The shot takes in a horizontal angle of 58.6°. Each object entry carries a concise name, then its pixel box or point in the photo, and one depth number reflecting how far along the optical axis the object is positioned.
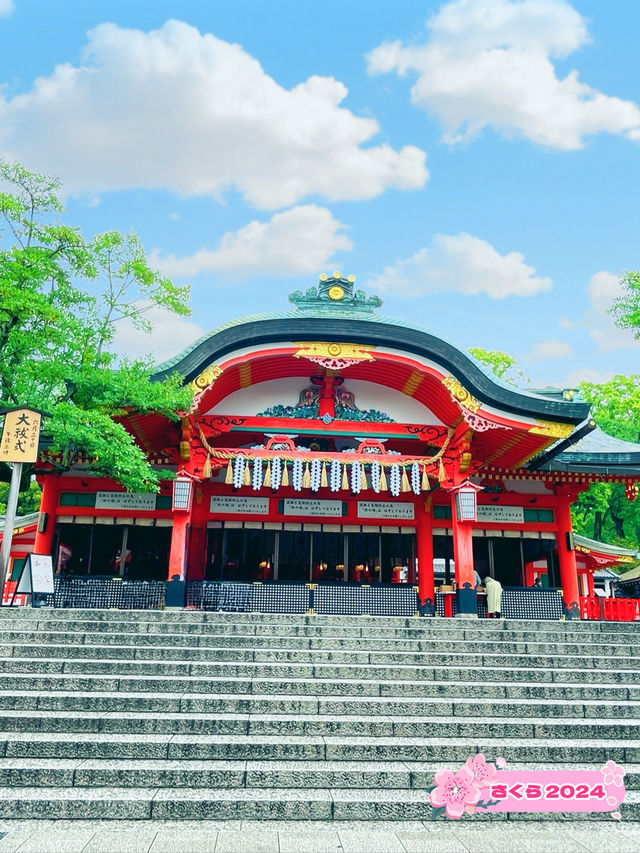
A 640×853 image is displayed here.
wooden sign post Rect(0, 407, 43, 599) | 11.09
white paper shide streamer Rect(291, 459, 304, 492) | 14.08
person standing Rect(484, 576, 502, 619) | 14.04
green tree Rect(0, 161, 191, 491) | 11.13
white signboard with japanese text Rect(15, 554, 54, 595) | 11.04
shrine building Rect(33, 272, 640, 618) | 13.79
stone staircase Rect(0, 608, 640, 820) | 5.45
